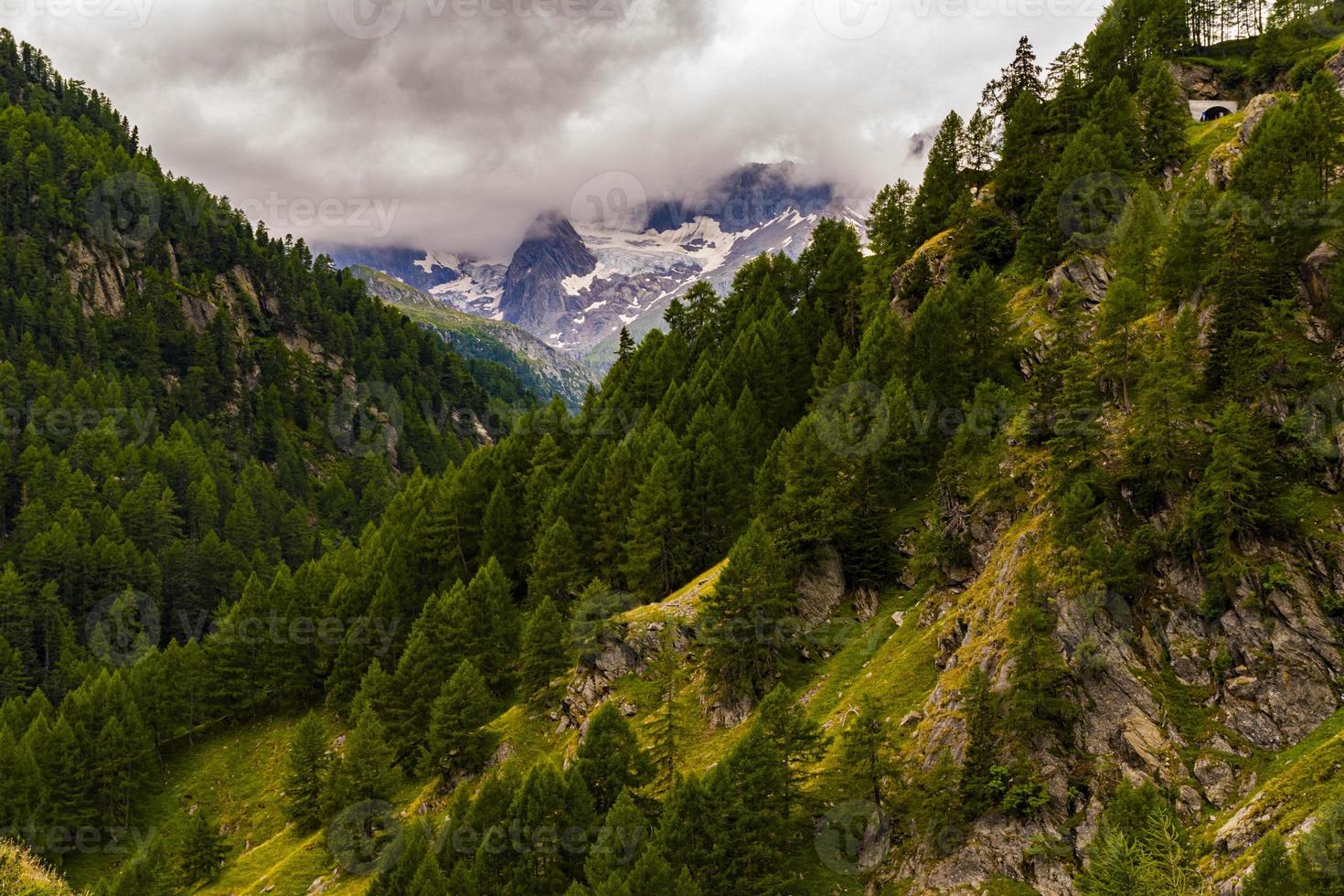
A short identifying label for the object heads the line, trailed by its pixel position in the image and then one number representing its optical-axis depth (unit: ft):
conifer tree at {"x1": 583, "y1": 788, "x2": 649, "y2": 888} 124.26
